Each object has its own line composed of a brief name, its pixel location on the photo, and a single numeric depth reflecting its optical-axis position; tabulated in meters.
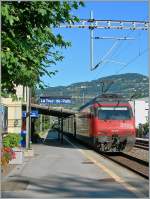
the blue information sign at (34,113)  24.54
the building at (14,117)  29.28
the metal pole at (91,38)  21.86
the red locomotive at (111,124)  21.78
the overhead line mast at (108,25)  22.31
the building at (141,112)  50.74
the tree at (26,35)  6.89
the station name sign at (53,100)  32.20
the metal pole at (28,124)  20.45
